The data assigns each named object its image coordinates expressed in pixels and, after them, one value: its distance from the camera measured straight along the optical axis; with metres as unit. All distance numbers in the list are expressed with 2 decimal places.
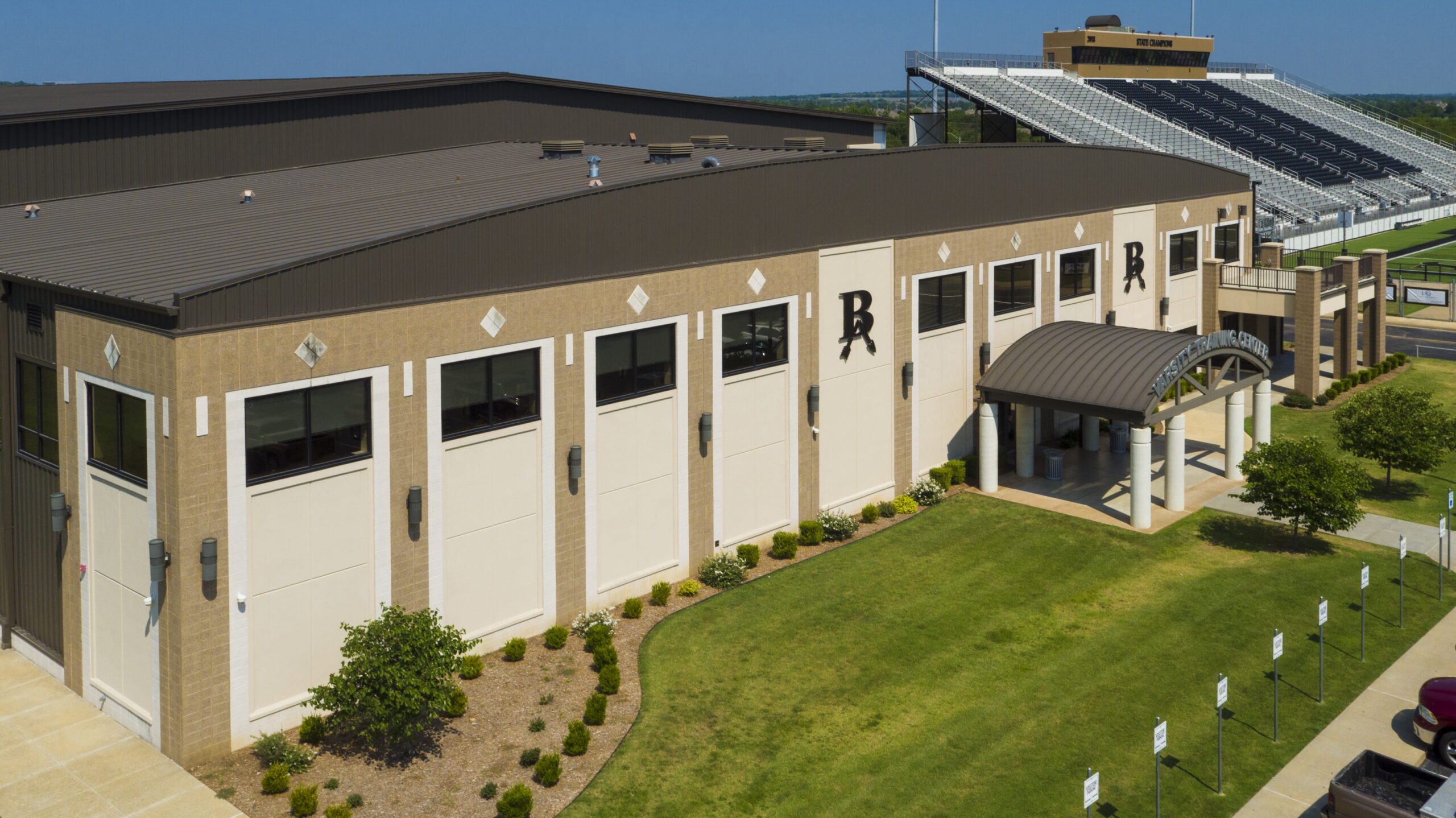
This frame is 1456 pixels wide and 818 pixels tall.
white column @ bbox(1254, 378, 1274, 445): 35.75
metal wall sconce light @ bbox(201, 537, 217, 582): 19.67
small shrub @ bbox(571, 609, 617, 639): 25.47
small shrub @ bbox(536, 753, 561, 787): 19.47
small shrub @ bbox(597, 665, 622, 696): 22.66
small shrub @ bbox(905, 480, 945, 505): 34.00
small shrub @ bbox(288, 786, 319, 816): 18.42
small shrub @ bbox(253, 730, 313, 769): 19.88
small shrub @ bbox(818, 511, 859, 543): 31.16
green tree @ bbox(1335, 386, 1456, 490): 33.81
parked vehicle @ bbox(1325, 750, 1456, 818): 17.70
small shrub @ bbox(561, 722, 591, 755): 20.42
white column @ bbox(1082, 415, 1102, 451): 39.09
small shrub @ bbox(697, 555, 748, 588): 28.06
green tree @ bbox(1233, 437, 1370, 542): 29.52
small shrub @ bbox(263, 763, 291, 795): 19.16
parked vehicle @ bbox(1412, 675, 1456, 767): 20.33
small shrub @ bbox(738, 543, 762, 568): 29.05
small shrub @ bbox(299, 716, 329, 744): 20.66
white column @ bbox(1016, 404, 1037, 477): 35.84
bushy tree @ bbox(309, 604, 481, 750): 19.80
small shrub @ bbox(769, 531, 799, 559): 29.67
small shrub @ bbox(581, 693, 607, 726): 21.41
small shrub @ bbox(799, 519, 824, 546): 30.72
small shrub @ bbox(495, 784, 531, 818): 18.31
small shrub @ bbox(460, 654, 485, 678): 23.14
